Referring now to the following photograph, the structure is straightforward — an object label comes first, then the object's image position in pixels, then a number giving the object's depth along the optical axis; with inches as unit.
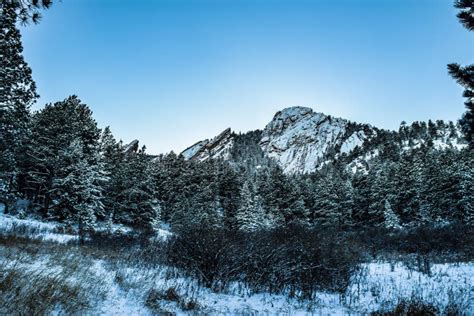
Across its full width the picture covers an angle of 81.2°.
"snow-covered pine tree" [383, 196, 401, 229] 1342.3
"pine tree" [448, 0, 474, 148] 234.7
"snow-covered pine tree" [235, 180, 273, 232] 1263.5
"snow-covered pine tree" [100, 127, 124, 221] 1272.1
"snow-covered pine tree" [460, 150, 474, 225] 1171.3
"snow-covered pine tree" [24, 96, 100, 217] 970.1
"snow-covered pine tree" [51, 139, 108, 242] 899.4
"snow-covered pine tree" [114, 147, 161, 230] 1299.2
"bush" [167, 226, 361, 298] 292.0
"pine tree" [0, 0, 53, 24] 188.2
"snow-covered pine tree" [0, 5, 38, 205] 615.8
